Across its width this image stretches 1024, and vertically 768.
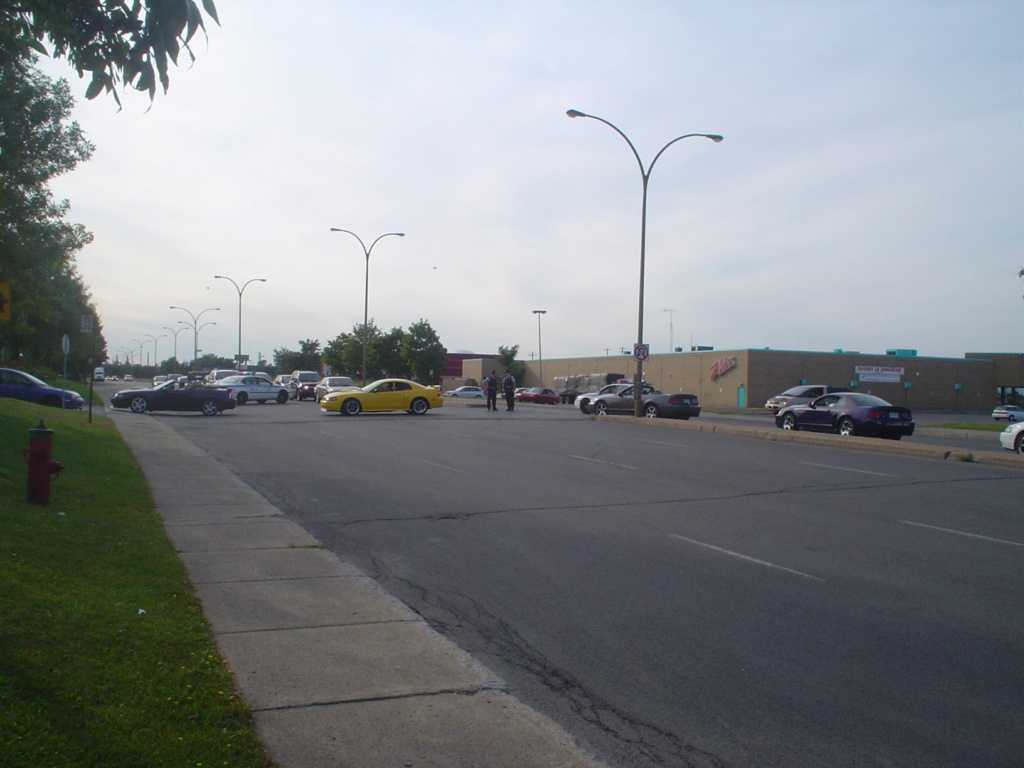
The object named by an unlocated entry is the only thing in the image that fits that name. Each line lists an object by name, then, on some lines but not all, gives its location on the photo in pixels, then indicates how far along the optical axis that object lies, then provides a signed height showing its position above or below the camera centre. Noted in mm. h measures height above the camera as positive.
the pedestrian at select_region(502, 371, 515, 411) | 37281 -281
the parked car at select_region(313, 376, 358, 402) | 44312 -223
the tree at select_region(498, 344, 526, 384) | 91375 +2404
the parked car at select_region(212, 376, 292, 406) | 42344 -549
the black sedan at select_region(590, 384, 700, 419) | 34625 -810
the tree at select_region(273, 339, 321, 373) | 111438 +3015
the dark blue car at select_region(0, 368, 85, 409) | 28297 -495
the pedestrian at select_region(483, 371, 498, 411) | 37156 -335
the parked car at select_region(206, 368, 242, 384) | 52500 +315
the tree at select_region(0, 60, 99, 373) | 23438 +6438
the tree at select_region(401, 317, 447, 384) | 86188 +3098
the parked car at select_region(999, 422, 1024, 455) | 21750 -1216
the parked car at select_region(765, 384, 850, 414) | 42469 -327
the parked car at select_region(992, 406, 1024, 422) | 44903 -1148
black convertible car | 32656 -845
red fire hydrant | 9141 -1004
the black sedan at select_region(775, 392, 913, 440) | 24625 -838
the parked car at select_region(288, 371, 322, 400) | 51000 -262
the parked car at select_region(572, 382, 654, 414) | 38750 -463
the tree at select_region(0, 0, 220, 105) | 5785 +2536
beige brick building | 61250 +1048
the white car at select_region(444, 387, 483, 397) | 60409 -734
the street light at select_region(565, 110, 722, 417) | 30127 +3078
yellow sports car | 33156 -703
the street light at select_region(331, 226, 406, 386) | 50212 +4916
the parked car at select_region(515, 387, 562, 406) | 62812 -949
